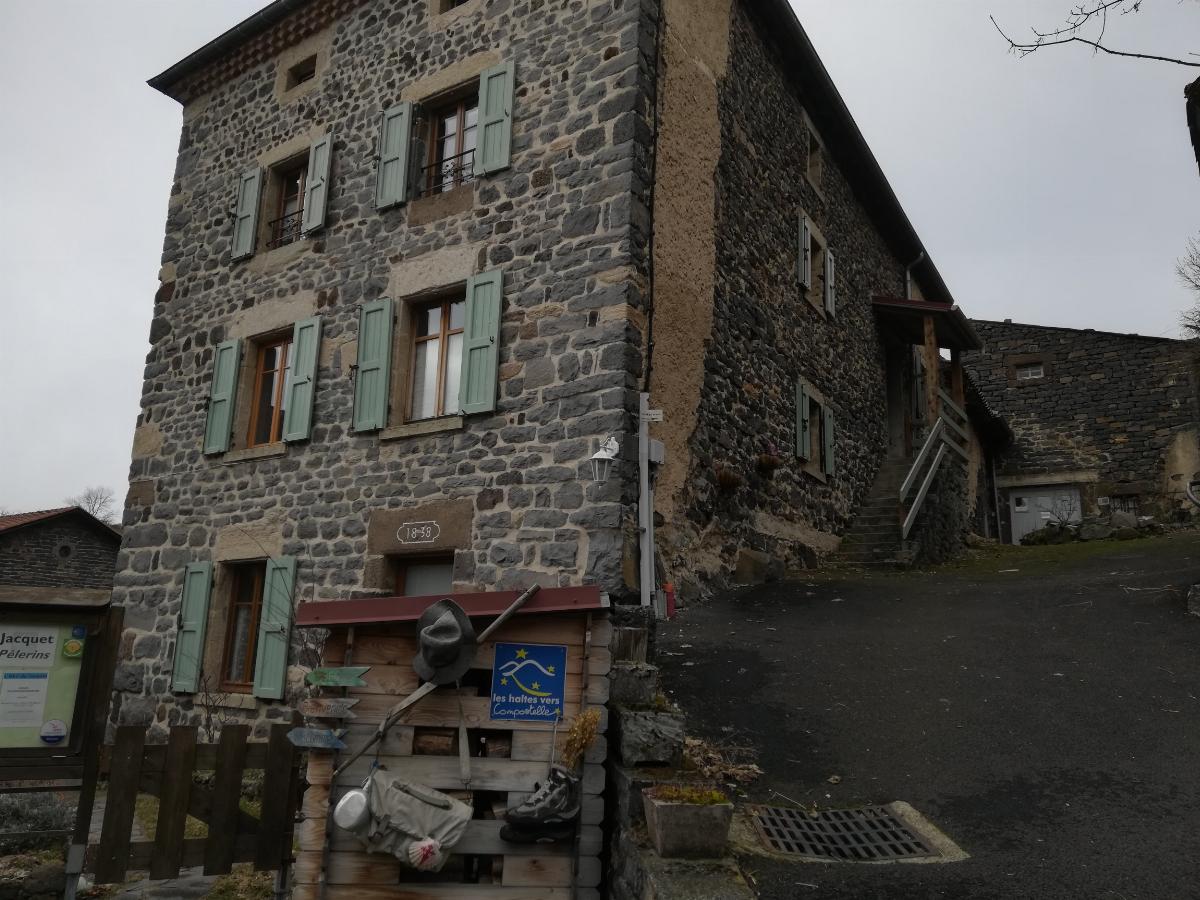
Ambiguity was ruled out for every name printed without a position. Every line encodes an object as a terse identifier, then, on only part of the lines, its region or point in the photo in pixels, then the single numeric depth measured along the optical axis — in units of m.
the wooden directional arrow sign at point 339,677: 4.12
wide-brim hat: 4.07
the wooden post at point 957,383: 15.75
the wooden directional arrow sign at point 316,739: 3.89
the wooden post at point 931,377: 13.54
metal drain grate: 4.17
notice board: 4.13
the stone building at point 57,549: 19.25
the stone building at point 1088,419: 19.17
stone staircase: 11.71
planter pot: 3.80
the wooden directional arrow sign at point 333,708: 4.08
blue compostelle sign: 4.26
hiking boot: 4.01
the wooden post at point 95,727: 4.08
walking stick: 4.08
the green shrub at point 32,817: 5.44
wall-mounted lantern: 7.00
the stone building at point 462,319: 7.61
